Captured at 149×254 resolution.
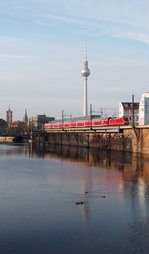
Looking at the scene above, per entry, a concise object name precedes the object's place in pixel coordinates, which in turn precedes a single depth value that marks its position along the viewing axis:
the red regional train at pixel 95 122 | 82.94
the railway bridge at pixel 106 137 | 73.38
